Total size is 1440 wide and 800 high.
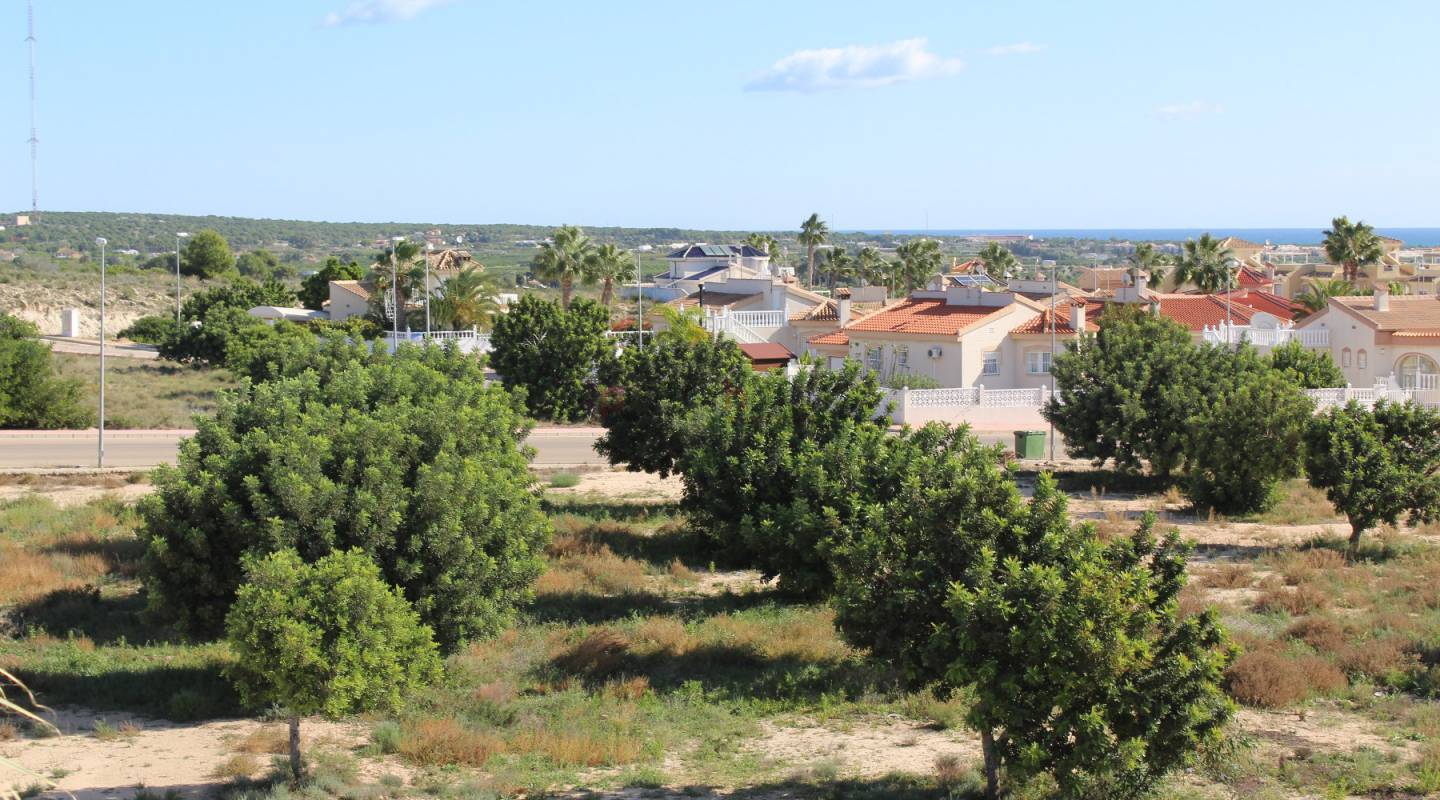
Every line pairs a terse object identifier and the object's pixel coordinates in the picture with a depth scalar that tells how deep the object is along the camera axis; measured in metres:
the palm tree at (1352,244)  86.94
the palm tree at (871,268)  108.38
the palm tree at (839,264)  112.31
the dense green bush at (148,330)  83.25
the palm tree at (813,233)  115.12
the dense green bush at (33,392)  47.88
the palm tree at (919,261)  105.69
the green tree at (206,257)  117.88
